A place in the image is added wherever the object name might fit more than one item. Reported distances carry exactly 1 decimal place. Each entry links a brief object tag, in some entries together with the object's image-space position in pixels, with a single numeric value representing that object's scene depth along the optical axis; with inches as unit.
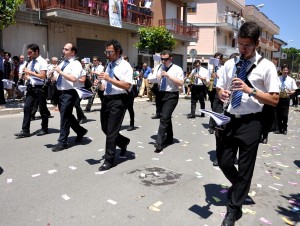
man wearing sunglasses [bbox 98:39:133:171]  152.3
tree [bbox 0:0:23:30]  305.4
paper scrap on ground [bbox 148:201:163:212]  112.9
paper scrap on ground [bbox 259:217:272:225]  107.0
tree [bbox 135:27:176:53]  575.7
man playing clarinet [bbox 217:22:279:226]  98.3
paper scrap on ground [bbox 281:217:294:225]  108.3
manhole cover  137.6
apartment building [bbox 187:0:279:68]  1085.8
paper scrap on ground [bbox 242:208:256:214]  113.6
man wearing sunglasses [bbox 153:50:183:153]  189.3
